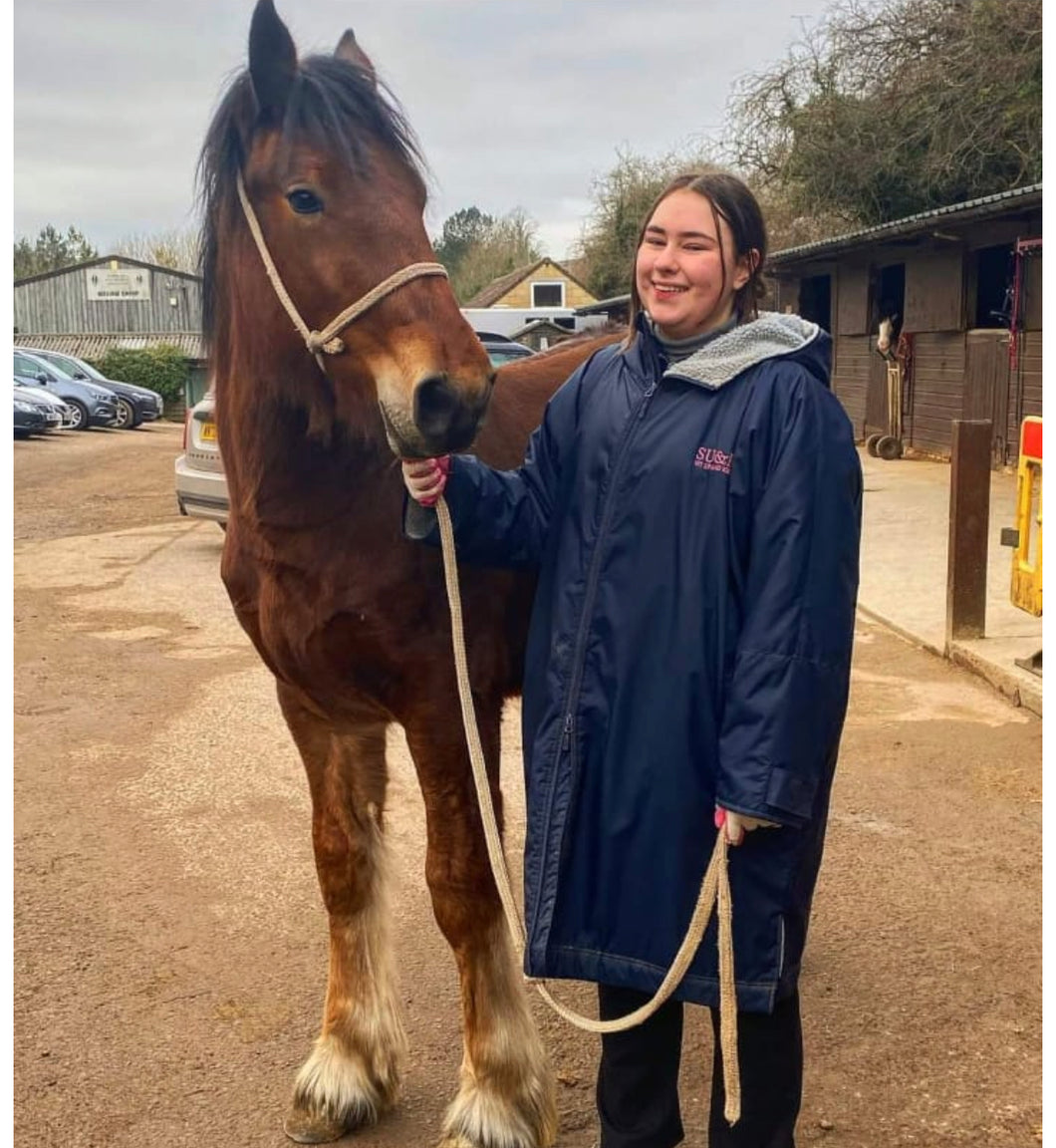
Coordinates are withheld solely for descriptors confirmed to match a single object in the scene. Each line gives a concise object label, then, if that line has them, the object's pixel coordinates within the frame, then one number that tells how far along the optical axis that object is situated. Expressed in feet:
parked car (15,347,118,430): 79.61
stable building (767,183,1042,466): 42.65
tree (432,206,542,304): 158.10
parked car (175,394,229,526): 29.12
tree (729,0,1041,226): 60.75
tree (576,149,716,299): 105.29
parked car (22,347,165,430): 85.55
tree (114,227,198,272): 147.16
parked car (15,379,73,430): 70.31
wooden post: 19.07
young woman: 5.82
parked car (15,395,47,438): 68.33
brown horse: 6.60
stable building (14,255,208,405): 132.67
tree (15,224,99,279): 214.07
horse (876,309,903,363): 53.36
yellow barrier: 16.65
